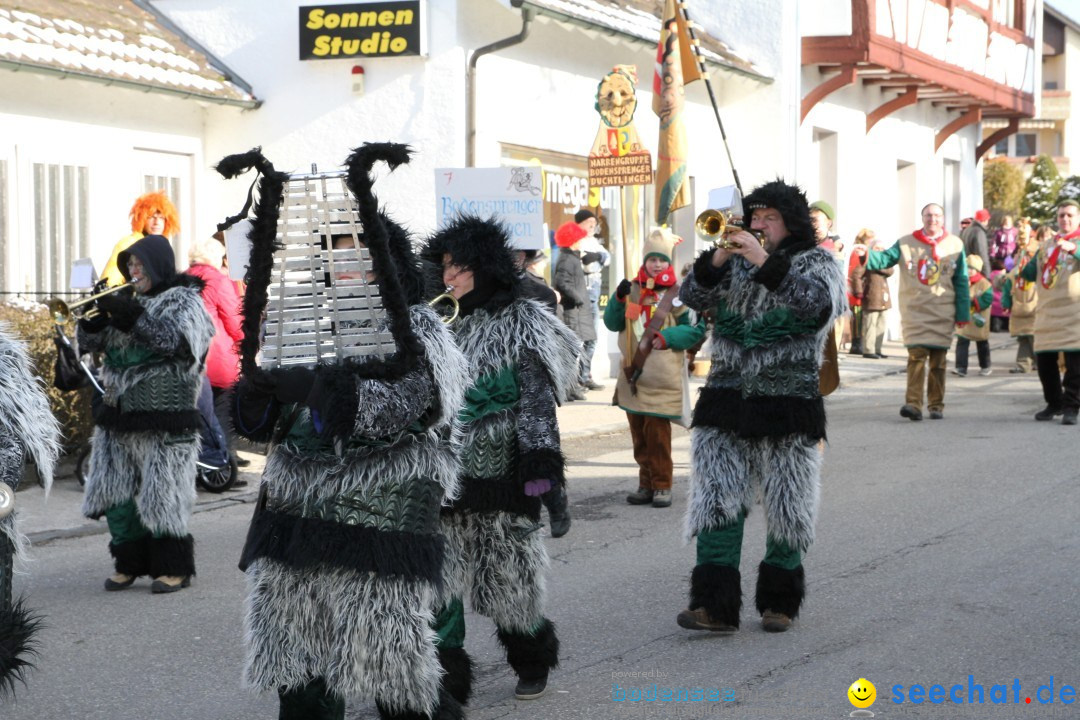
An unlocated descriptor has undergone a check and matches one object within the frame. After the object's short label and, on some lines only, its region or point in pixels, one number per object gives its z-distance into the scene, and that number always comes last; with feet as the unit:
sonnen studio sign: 44.96
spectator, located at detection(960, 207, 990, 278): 63.36
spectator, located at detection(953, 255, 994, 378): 52.06
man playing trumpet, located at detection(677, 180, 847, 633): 19.43
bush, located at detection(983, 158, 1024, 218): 146.20
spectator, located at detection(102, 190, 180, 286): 30.12
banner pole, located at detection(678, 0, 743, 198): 45.73
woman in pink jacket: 31.81
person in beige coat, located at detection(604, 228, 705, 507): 29.84
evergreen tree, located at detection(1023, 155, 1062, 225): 157.69
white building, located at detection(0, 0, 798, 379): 40.22
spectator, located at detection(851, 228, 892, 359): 66.90
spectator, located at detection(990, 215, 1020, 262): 78.59
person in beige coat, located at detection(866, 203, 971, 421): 42.75
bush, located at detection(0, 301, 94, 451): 32.76
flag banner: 44.29
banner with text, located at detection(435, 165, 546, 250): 32.99
